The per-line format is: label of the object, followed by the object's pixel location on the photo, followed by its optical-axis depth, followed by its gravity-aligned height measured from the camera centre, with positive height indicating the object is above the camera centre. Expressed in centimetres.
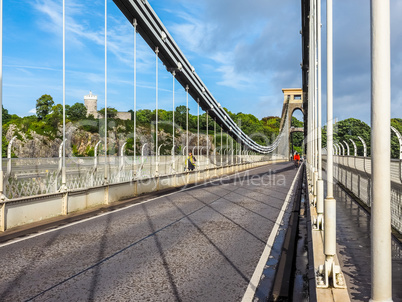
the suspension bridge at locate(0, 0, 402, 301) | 405 -153
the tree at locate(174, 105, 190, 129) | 9167 +731
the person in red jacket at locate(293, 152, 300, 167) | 5003 -49
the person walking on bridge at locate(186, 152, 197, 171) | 2581 -52
